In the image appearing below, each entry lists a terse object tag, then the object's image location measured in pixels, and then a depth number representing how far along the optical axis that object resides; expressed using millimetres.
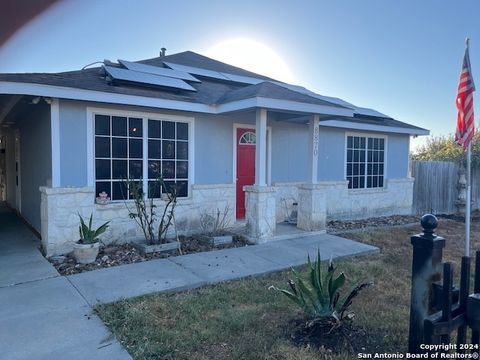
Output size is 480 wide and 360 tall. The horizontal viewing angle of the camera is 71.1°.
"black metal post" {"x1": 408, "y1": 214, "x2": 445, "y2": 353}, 2123
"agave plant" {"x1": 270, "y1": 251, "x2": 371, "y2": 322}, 3299
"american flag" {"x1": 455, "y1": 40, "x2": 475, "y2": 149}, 6112
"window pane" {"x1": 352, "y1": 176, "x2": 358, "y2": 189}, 11141
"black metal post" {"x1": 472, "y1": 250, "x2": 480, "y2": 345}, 2086
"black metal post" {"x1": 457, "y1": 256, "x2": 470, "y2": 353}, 2056
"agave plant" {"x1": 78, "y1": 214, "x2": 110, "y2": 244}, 5818
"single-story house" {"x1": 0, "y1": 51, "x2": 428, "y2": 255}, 6270
